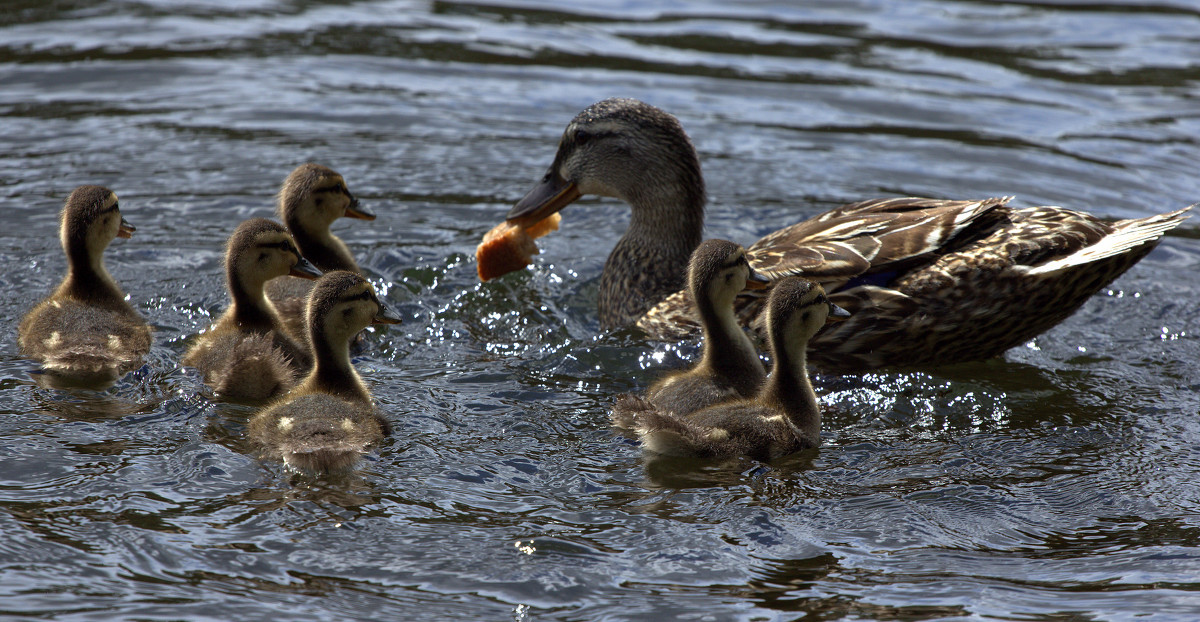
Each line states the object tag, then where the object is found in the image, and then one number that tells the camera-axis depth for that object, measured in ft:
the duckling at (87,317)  36.63
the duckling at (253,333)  35.91
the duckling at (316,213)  44.91
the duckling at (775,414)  32.83
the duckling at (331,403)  31.40
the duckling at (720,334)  35.94
